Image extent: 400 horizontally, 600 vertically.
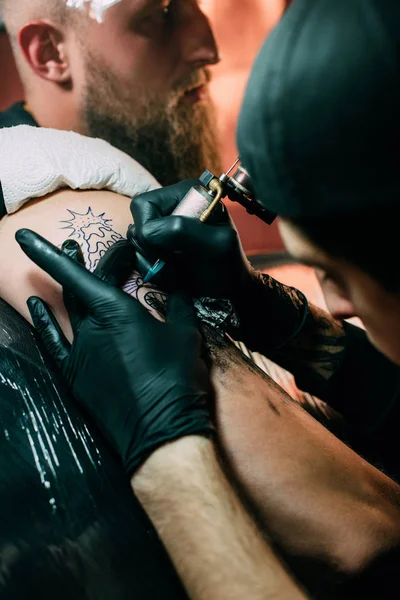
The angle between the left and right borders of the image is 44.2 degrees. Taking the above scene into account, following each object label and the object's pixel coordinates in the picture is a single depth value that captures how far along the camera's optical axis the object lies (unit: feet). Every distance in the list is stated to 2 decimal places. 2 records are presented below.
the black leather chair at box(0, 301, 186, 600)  1.96
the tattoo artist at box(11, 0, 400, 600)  1.73
